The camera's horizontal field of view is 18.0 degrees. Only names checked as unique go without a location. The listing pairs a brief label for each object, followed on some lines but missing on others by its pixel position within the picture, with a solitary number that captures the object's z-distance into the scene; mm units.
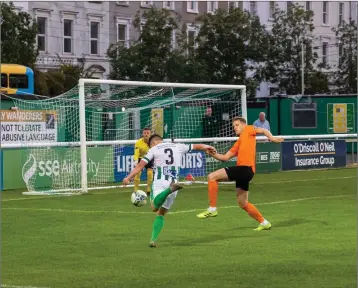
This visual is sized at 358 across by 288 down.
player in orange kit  18594
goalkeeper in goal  26167
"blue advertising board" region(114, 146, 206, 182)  31375
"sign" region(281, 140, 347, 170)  38094
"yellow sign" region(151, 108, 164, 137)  32000
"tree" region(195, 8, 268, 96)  61500
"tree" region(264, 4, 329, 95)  67562
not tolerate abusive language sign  30297
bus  46847
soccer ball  16672
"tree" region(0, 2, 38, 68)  52250
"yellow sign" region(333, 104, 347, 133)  51594
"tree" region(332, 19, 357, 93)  69438
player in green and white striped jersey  16406
